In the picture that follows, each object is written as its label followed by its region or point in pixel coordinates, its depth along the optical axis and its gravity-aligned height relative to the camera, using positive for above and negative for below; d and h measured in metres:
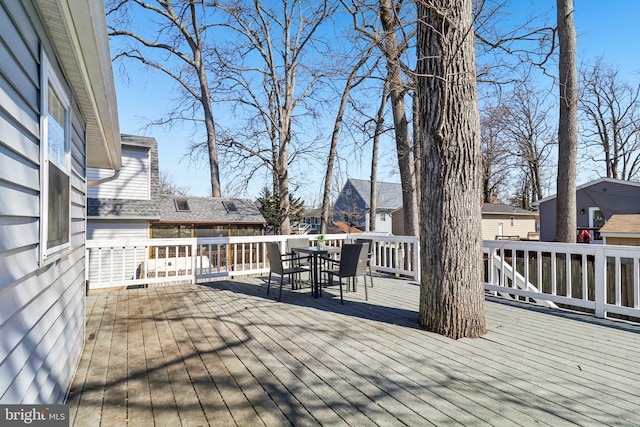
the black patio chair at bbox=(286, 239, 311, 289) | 6.57 -0.50
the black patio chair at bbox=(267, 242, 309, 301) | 4.87 -0.65
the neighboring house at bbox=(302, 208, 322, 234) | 32.47 -0.07
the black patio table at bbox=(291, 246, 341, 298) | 5.07 -0.65
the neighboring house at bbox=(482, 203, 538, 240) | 23.43 -0.35
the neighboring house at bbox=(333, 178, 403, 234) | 30.38 +1.41
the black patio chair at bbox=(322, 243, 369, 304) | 4.71 -0.59
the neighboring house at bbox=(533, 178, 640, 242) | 14.95 +0.66
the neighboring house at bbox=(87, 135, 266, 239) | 11.53 +0.40
